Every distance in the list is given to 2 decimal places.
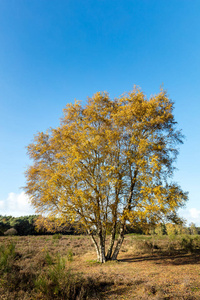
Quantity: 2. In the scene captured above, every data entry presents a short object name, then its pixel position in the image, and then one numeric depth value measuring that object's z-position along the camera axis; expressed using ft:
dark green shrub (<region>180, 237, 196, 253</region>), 45.27
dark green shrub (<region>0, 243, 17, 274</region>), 20.15
